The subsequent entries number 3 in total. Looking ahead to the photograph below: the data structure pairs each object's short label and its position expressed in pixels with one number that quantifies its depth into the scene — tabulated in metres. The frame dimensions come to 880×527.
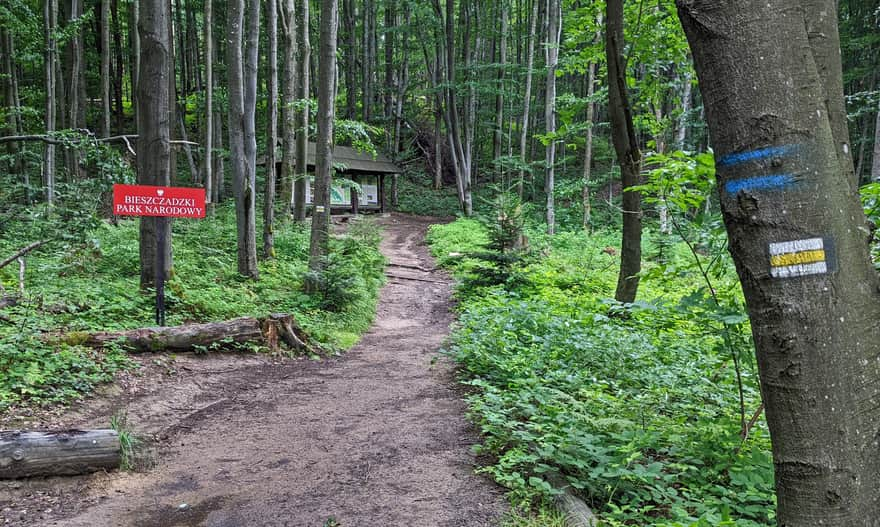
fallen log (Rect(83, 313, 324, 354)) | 6.75
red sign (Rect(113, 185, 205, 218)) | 7.23
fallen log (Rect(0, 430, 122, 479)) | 3.80
